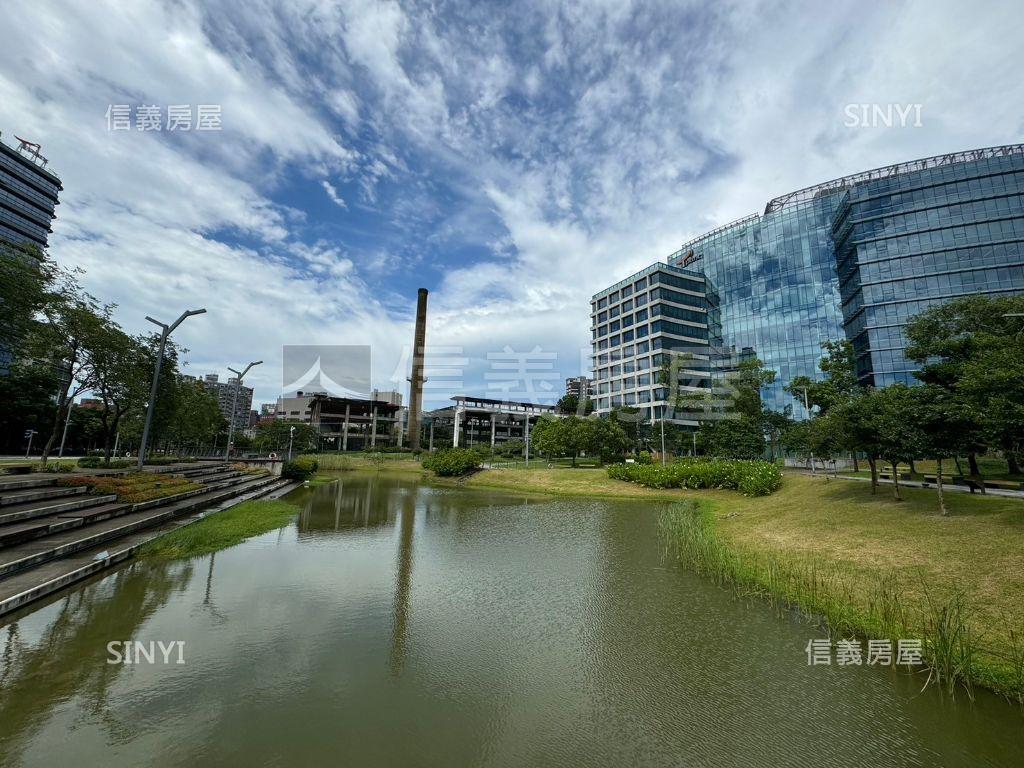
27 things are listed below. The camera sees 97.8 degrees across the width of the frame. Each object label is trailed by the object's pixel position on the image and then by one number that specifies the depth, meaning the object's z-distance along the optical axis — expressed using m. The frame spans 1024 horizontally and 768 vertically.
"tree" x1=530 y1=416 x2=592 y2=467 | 55.78
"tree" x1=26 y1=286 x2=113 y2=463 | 24.81
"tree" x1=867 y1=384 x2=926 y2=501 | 17.83
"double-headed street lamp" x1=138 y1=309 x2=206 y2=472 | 21.47
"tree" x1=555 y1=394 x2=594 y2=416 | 91.81
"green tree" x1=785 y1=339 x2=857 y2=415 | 40.88
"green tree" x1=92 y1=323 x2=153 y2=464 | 27.47
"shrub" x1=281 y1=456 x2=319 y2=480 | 46.66
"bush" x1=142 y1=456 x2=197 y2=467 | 40.90
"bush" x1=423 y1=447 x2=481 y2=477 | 53.69
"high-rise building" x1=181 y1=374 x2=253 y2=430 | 188.25
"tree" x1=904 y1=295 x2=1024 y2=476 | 14.49
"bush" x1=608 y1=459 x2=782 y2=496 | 32.56
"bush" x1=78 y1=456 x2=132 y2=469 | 34.31
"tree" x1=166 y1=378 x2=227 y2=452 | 43.87
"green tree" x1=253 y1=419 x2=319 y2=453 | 86.56
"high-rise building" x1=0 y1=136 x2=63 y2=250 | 68.50
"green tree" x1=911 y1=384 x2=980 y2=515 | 16.39
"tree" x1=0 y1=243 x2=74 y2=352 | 19.59
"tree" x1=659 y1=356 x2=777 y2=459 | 43.98
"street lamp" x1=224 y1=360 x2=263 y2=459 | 30.78
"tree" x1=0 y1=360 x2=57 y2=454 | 35.09
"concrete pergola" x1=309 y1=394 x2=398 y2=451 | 113.06
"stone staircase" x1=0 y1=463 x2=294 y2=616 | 10.79
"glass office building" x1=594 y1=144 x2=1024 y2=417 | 62.59
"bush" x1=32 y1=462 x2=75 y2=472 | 25.37
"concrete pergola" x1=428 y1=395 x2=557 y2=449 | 116.19
